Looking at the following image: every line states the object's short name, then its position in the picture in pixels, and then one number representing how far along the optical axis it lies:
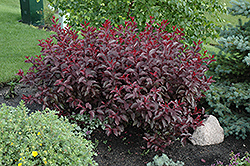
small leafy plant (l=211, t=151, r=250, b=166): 2.58
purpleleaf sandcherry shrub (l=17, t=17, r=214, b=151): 2.68
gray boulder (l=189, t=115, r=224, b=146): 3.07
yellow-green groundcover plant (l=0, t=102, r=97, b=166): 1.87
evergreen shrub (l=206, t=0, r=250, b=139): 3.32
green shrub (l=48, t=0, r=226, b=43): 3.95
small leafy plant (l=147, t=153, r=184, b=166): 2.59
